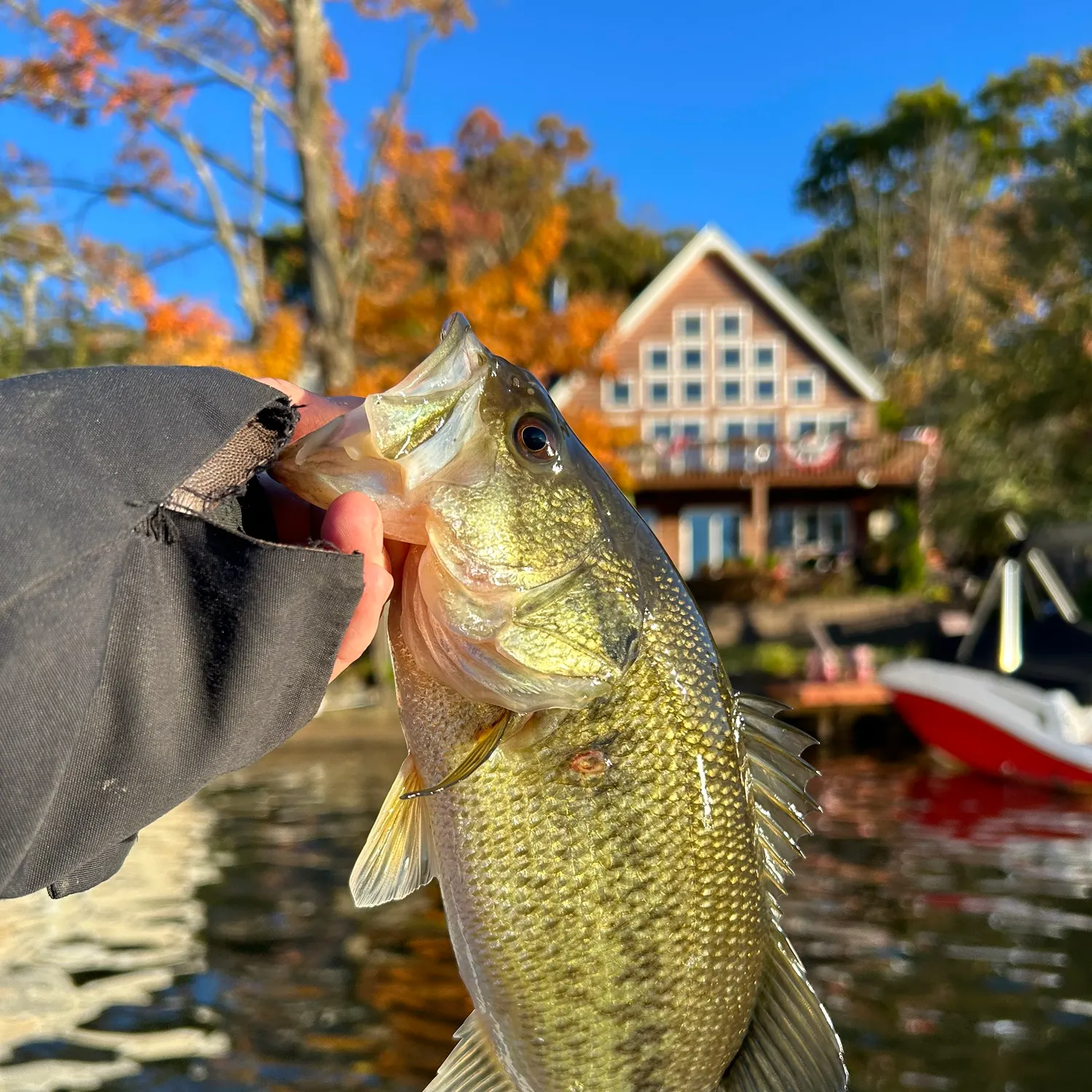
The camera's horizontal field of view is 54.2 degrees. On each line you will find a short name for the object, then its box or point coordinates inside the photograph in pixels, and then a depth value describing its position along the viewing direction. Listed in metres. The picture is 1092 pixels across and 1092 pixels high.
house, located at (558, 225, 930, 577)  30.34
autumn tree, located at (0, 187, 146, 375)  11.59
